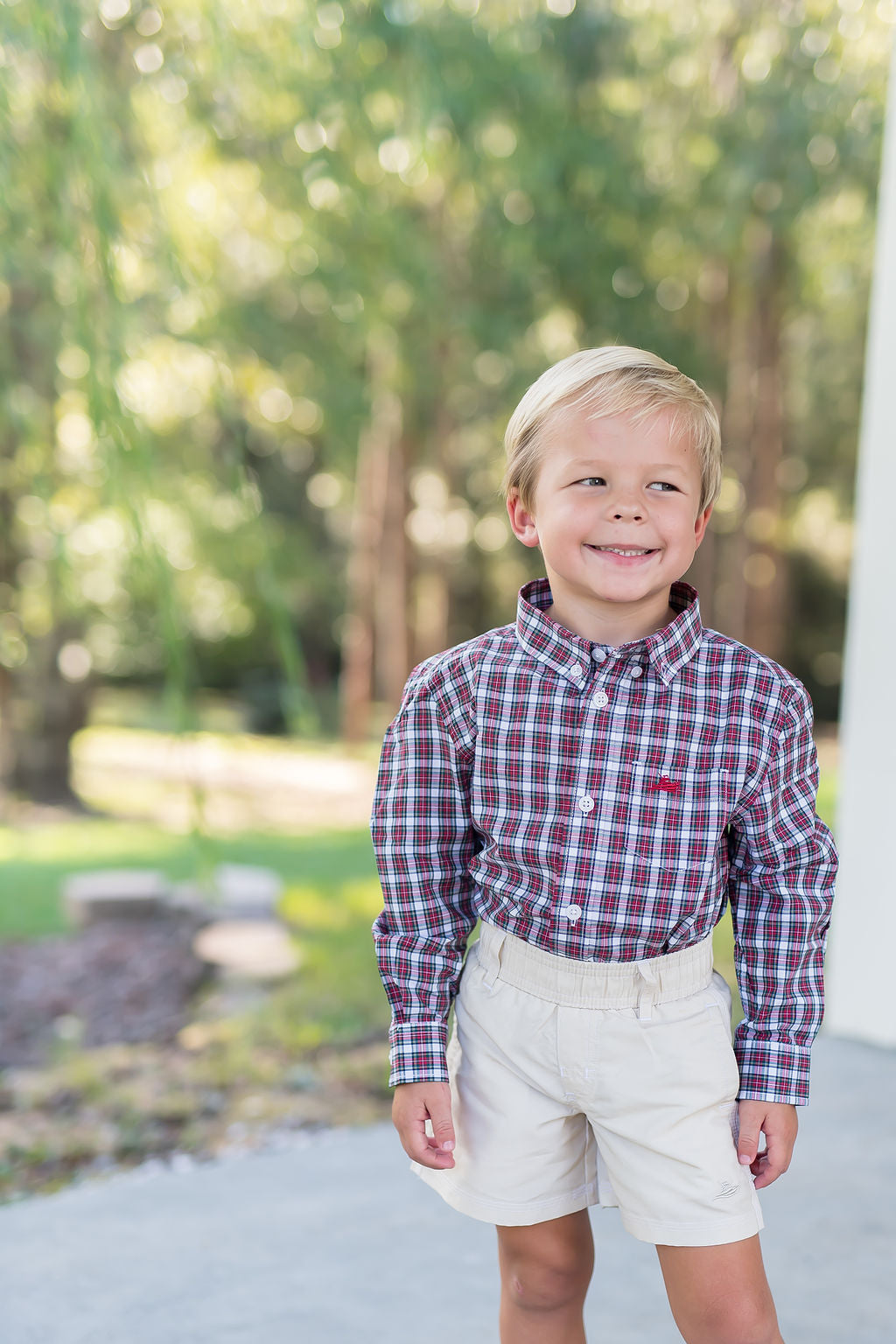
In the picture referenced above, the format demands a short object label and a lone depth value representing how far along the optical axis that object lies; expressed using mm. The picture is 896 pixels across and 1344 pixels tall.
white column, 2488
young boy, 1157
